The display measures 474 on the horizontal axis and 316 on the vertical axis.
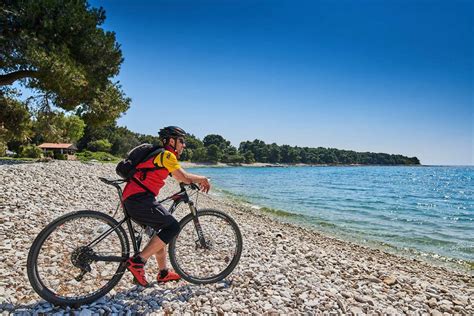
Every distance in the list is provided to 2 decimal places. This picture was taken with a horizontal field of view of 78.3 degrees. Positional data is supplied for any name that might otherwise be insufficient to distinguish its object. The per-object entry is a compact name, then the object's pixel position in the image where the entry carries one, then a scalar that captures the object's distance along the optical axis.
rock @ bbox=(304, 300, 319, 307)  4.46
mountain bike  3.91
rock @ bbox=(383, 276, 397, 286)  6.06
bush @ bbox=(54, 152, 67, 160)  40.83
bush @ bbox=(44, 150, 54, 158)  41.63
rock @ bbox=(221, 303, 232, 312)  4.18
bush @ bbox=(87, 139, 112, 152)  87.08
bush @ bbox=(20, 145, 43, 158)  40.16
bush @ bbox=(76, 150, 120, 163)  65.07
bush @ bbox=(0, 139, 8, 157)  25.64
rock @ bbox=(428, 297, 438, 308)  5.16
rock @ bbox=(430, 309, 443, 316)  4.76
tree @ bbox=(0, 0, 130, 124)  14.41
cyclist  4.18
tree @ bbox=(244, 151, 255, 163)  183.38
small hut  61.80
